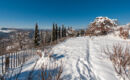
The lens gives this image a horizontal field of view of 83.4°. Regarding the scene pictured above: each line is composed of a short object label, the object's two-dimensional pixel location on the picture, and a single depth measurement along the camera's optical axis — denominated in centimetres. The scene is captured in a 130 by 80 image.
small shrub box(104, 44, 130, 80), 203
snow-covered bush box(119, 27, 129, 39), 837
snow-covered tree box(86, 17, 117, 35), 1356
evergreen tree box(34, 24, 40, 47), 2754
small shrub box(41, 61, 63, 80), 181
